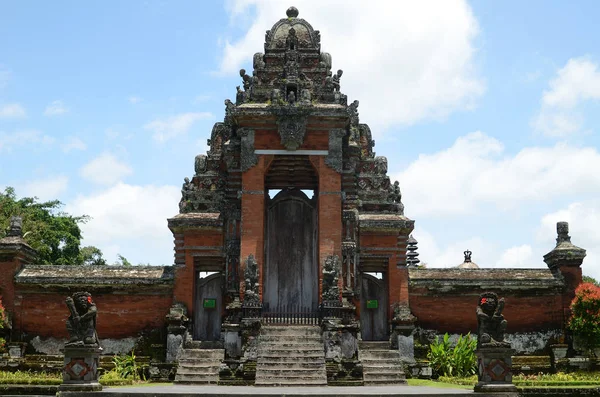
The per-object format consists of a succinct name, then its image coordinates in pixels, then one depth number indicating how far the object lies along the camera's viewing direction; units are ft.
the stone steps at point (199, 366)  61.46
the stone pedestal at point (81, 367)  47.67
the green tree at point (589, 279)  168.32
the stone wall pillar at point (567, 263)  72.33
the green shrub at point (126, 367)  66.23
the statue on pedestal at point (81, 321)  49.03
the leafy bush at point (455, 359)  66.85
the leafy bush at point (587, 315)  68.64
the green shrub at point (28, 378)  55.11
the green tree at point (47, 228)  126.00
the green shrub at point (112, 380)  58.61
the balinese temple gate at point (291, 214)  67.82
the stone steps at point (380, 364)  61.36
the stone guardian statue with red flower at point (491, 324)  48.54
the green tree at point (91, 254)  158.57
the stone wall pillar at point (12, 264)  71.10
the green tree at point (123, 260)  201.16
